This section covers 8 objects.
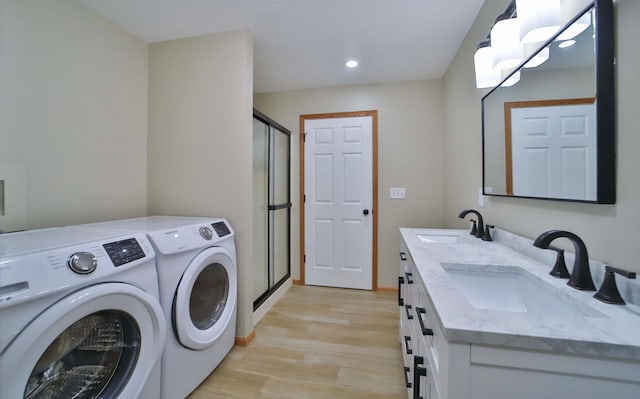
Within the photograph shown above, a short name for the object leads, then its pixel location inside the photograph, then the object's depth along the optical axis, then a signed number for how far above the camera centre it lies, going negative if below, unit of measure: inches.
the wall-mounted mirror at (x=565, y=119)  31.7 +12.2
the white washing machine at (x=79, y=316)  27.7 -16.0
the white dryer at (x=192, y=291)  49.4 -22.4
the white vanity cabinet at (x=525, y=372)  20.1 -15.5
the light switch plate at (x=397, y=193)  112.8 +0.8
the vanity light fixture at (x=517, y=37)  38.0 +28.2
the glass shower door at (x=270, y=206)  90.2 -4.5
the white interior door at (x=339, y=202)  115.3 -3.4
